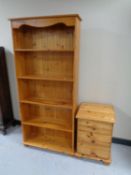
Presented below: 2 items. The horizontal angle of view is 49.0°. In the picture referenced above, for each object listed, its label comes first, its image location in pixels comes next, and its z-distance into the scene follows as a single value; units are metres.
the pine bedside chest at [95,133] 1.77
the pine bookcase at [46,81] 1.89
